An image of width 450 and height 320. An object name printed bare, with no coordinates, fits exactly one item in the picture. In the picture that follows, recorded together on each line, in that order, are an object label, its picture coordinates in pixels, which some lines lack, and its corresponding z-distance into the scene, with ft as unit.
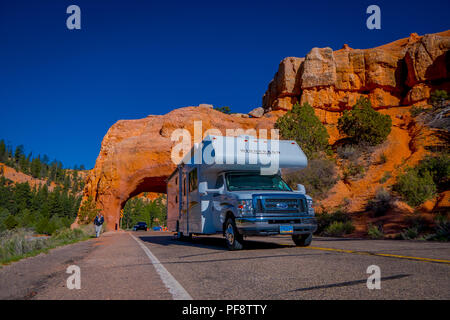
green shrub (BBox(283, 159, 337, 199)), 91.71
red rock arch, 130.41
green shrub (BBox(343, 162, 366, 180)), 99.66
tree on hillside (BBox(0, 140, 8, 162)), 453.58
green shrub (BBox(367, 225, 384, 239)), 44.43
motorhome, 28.35
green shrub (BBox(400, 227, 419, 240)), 39.99
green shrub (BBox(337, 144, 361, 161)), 110.38
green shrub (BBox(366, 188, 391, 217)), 62.34
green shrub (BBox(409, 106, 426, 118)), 134.35
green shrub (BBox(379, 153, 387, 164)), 104.68
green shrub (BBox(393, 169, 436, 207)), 63.31
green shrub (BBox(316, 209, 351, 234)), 59.11
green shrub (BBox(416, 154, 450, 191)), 71.05
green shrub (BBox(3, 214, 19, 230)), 165.01
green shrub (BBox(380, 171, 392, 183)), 88.79
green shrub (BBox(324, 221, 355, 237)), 52.01
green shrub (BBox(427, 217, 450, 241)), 35.34
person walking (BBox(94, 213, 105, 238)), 72.74
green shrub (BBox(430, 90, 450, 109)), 111.24
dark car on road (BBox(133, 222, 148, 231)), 163.33
